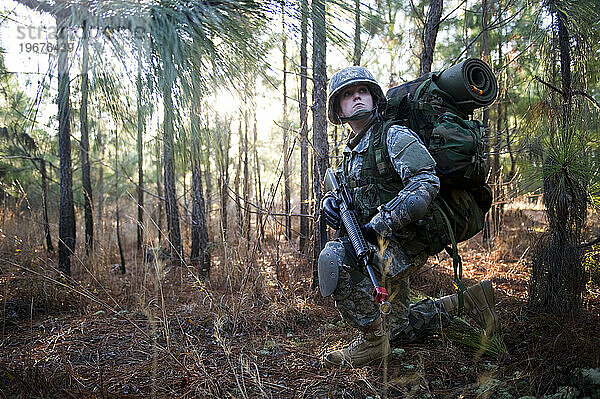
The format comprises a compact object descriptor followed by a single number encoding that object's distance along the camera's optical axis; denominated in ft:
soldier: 6.55
